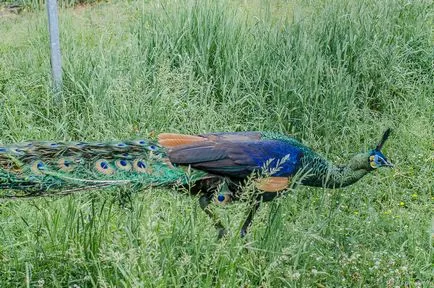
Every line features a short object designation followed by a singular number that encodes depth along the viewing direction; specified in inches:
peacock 123.3
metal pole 197.3
